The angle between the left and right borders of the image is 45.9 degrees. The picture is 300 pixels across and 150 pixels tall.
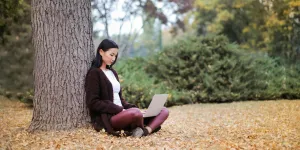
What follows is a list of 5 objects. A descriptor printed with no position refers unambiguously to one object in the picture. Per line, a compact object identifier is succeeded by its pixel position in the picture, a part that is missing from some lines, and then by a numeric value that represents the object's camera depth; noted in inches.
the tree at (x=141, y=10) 540.4
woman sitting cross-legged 182.2
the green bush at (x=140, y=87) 376.8
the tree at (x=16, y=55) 426.6
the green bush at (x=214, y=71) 430.9
